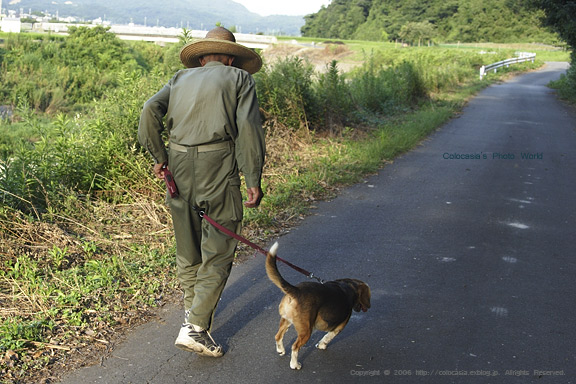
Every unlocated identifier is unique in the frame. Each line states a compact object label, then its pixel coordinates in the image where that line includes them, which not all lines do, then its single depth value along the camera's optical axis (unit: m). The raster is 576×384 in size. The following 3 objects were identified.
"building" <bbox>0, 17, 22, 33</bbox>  60.72
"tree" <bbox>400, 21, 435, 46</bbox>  85.66
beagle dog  3.70
